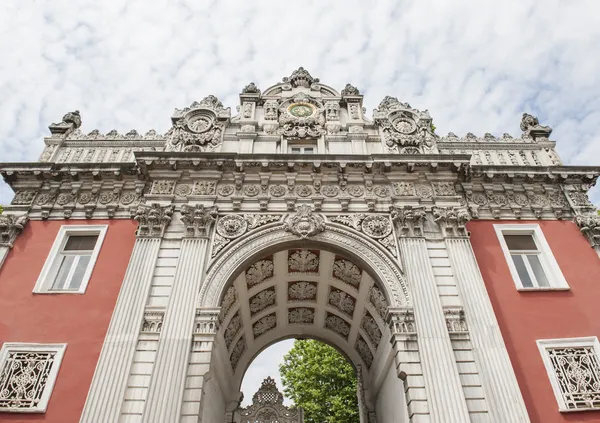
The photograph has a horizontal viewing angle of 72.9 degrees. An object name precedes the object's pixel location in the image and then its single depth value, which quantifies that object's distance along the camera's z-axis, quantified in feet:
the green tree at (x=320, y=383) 86.28
